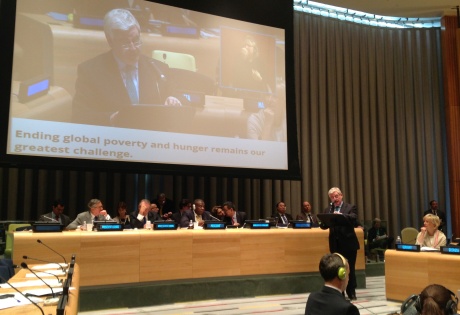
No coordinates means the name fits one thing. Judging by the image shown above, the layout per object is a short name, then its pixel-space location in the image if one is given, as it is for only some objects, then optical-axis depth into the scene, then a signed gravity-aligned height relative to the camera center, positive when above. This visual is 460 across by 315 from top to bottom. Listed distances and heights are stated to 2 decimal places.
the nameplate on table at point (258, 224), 5.62 -0.34
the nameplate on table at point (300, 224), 5.82 -0.35
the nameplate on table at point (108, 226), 4.79 -0.32
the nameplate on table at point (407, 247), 4.85 -0.55
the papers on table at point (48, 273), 2.92 -0.51
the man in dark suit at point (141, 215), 5.68 -0.24
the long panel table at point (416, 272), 4.39 -0.76
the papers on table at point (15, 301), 1.96 -0.47
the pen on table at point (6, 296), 2.16 -0.48
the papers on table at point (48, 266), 3.29 -0.52
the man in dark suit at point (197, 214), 6.59 -0.26
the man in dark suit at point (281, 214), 7.93 -0.31
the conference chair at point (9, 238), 5.61 -0.55
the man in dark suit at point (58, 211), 6.67 -0.22
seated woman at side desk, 5.00 -0.43
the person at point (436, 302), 1.65 -0.39
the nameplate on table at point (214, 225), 5.37 -0.34
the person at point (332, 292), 2.00 -0.45
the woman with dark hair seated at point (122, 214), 6.23 -0.25
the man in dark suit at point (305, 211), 8.21 -0.26
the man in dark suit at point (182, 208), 6.96 -0.19
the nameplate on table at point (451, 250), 4.47 -0.52
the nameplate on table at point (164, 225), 5.06 -0.32
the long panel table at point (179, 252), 4.50 -0.61
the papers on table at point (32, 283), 2.52 -0.50
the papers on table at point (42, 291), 2.23 -0.48
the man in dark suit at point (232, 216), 7.05 -0.31
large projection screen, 5.78 +1.58
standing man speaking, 5.18 -0.52
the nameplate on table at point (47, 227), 4.50 -0.31
